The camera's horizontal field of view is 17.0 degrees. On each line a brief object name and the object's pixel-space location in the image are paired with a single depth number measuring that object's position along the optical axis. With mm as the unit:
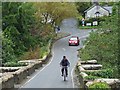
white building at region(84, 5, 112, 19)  104625
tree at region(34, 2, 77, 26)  69000
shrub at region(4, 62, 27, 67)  32128
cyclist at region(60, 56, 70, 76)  27100
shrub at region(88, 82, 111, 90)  15914
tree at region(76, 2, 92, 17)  107388
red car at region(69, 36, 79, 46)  65500
